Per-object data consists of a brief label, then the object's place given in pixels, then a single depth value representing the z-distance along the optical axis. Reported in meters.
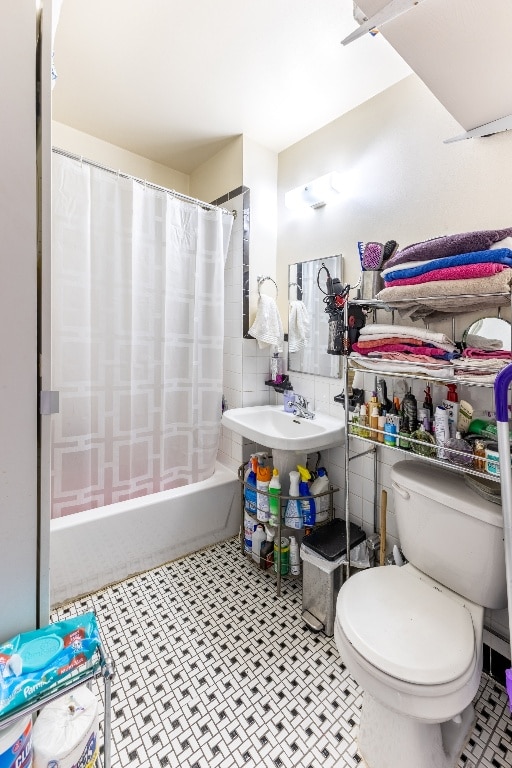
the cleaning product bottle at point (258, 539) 1.90
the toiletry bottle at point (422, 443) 1.25
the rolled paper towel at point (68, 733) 0.66
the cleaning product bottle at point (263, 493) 1.84
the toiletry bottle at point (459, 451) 1.15
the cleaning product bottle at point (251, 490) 1.92
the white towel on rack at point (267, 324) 2.06
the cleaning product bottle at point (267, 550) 1.88
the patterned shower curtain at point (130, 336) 1.61
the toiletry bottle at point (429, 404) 1.36
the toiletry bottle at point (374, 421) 1.44
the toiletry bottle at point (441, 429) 1.22
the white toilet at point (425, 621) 0.90
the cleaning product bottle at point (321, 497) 1.76
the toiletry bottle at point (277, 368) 2.18
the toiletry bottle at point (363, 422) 1.48
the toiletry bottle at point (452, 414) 1.26
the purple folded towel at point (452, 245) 1.09
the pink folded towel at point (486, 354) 1.06
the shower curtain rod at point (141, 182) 1.53
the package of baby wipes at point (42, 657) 0.62
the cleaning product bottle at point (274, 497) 1.75
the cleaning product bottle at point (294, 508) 1.74
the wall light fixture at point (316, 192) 1.78
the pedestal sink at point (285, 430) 1.53
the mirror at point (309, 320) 1.90
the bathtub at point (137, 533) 1.64
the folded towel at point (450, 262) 1.04
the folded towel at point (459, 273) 1.03
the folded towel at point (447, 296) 1.03
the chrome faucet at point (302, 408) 1.89
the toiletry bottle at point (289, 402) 2.01
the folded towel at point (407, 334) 1.21
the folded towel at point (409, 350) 1.20
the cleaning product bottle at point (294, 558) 1.78
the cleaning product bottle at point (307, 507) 1.74
